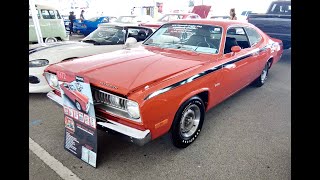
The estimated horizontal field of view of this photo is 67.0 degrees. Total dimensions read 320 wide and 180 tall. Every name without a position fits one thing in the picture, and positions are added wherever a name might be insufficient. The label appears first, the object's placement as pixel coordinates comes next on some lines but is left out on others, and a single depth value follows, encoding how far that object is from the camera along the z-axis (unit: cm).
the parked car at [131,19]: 1230
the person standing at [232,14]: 1057
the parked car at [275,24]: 724
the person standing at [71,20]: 1423
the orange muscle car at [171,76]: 240
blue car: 1345
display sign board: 241
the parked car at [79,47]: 434
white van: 881
